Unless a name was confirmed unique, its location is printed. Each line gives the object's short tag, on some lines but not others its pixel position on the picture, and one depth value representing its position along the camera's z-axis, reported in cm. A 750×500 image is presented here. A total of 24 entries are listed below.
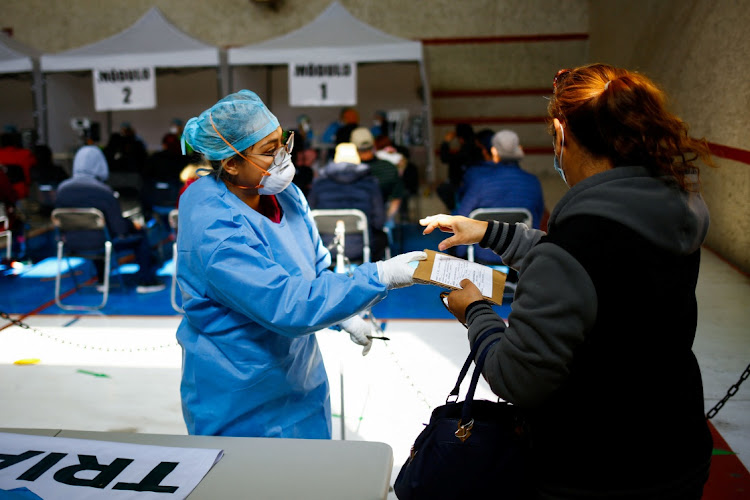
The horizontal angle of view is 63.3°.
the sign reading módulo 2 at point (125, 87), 809
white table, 145
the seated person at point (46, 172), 840
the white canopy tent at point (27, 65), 899
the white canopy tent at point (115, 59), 831
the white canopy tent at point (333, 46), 779
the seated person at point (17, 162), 814
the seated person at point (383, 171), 630
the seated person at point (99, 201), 542
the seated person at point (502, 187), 505
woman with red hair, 116
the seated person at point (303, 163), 651
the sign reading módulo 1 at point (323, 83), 763
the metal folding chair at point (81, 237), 526
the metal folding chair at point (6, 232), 604
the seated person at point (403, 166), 796
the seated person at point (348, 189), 519
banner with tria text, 145
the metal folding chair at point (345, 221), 488
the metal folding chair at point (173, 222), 518
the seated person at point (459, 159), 700
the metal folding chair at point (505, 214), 469
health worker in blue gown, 167
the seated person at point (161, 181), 743
